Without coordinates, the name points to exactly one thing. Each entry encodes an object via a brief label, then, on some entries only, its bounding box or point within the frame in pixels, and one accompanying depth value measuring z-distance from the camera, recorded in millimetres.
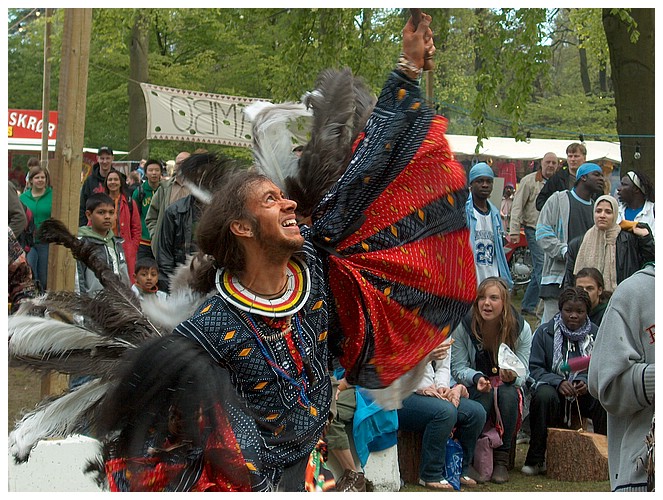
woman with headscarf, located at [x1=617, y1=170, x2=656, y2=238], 7343
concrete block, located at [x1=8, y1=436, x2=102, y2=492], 5203
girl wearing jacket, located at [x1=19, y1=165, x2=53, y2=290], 10094
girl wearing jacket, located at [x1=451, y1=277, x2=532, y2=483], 6477
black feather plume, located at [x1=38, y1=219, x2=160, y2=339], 3555
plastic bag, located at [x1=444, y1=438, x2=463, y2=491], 6273
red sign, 24531
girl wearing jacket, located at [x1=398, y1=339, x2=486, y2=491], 6195
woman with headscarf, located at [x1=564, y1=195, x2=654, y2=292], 7508
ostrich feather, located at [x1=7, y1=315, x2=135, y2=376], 3477
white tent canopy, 20000
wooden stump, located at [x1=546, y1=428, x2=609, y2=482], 6305
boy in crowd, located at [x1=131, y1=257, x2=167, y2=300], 6246
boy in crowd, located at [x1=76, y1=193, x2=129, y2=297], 5905
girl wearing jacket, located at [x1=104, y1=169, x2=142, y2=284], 8352
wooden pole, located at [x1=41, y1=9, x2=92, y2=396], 5812
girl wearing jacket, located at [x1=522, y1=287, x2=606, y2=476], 6574
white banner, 10570
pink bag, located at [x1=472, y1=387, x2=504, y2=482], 6402
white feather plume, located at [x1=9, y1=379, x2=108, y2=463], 3377
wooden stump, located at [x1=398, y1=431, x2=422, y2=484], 6367
